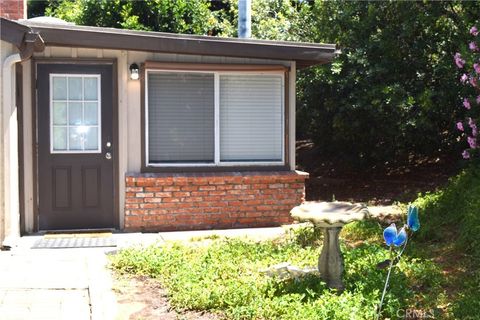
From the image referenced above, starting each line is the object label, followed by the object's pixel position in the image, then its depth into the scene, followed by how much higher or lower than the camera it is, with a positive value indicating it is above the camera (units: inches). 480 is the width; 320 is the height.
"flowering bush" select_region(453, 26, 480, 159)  319.0 +31.8
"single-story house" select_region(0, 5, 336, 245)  314.0 +2.5
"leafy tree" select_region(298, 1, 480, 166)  458.9 +45.2
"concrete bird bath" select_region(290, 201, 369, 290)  196.4 -30.4
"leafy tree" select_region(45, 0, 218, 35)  569.3 +113.6
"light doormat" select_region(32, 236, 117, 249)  286.0 -51.2
